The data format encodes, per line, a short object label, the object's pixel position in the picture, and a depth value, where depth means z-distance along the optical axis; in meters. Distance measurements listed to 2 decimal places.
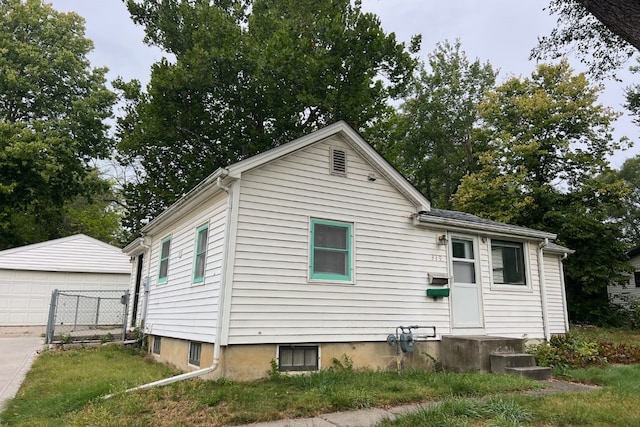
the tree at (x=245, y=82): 17.86
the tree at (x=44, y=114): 23.02
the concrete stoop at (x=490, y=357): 7.68
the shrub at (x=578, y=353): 8.97
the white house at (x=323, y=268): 7.07
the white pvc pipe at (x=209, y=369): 6.21
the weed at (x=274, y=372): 6.82
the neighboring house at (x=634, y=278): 24.70
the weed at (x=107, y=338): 12.09
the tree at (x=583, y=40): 7.19
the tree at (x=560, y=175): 20.62
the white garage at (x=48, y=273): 17.62
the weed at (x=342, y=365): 7.50
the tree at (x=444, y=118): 29.89
